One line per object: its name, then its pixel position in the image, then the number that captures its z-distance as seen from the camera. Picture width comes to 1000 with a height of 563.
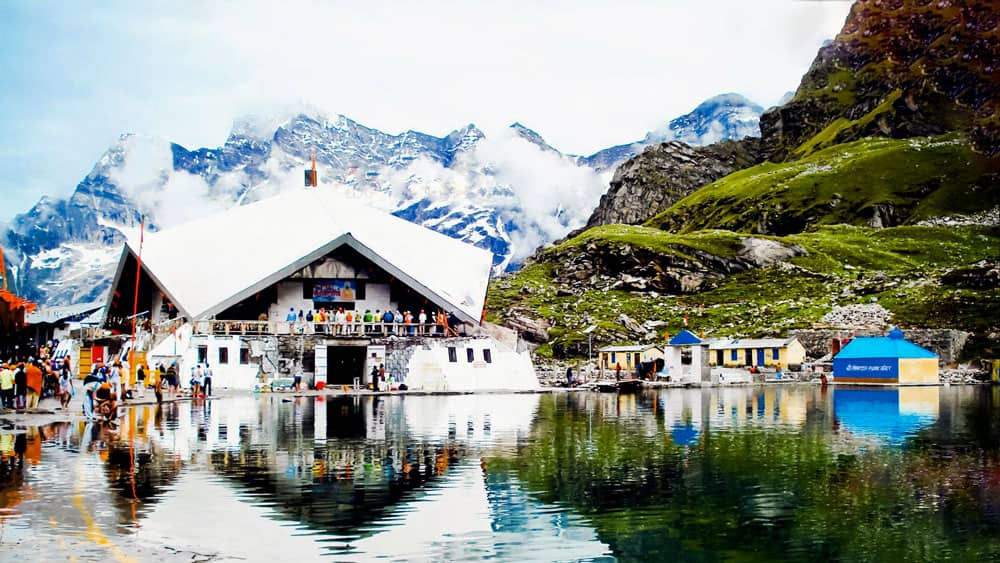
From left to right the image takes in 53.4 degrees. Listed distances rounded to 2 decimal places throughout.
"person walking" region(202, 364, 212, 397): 44.88
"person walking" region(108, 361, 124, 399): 35.53
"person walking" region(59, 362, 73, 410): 34.89
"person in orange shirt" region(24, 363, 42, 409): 31.99
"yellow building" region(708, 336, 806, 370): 88.69
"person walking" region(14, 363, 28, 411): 31.28
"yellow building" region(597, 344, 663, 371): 87.88
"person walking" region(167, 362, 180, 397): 46.97
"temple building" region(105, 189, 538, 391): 52.81
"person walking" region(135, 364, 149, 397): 47.19
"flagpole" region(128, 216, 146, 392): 47.30
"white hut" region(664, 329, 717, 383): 71.75
